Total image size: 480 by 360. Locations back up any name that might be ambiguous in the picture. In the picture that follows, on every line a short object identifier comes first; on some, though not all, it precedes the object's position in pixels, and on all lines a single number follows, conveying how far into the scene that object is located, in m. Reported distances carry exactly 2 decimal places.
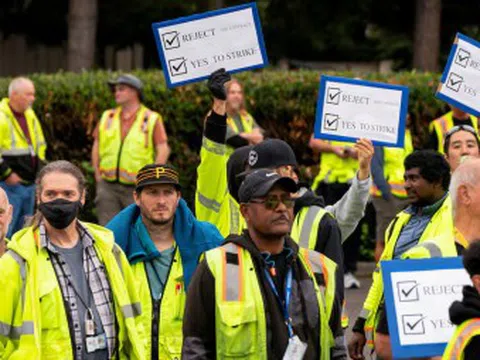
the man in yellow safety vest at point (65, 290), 12.66
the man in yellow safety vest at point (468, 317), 10.16
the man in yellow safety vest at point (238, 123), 27.09
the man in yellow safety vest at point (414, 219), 14.61
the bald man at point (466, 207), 12.13
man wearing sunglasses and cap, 11.72
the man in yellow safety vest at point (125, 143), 27.83
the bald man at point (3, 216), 13.51
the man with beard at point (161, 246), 13.98
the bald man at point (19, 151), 28.10
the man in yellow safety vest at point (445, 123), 24.09
